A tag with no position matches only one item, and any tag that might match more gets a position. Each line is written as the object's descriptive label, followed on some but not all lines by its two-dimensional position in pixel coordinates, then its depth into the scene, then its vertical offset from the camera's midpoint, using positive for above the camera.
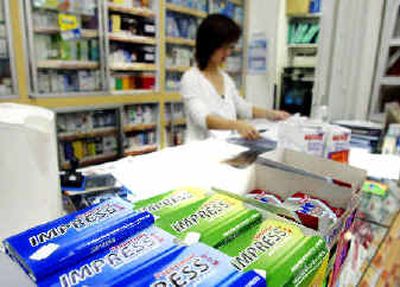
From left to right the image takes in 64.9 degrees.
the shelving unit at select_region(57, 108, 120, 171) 3.36 -0.63
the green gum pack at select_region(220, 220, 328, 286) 0.41 -0.23
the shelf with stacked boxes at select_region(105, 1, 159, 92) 3.48 +0.38
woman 1.97 -0.02
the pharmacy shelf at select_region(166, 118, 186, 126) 4.33 -0.58
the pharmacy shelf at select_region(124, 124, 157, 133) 3.86 -0.59
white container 0.65 -0.19
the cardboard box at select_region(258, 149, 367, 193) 0.80 -0.23
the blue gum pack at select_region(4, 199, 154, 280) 0.39 -0.22
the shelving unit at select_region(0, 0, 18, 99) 2.58 +0.16
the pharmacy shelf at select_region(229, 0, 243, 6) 4.85 +1.21
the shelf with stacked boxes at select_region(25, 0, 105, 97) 2.93 +0.30
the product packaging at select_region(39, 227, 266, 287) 0.37 -0.23
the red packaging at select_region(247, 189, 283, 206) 0.77 -0.29
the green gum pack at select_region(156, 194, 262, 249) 0.48 -0.22
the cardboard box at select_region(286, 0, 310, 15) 4.27 +1.02
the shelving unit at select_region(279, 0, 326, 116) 4.43 +0.25
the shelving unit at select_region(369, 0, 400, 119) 1.75 +0.12
